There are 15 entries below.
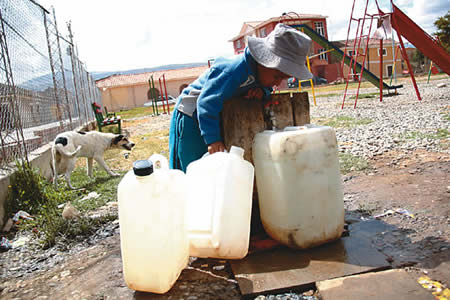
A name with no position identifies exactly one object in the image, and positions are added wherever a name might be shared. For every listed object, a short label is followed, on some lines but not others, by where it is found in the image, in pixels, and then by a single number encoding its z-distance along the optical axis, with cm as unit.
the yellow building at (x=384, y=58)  4500
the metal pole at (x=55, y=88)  747
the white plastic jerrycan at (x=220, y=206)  193
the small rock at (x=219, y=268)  206
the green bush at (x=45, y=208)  290
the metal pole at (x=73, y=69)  1045
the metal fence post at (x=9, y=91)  417
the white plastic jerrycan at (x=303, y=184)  196
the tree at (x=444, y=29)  3395
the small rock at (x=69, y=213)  317
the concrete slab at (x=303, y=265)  179
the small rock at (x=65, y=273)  221
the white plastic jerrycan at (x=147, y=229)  175
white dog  521
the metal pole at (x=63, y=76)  825
